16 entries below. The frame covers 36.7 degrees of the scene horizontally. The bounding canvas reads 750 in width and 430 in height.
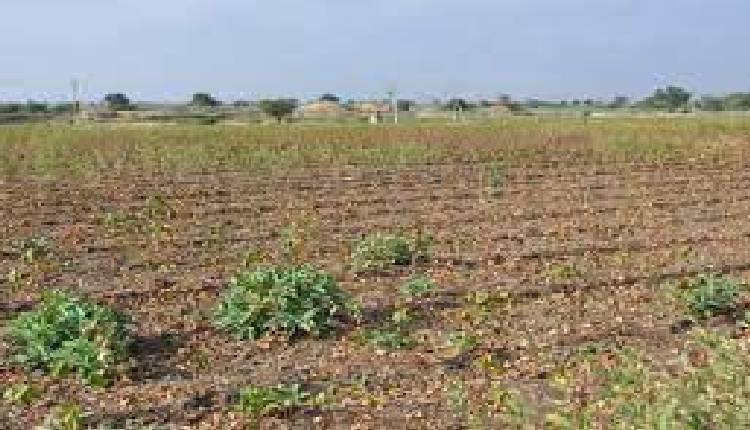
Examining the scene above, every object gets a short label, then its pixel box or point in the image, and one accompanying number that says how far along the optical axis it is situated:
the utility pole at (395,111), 46.81
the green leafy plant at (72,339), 6.21
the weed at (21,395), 5.84
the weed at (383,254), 9.78
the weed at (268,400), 5.61
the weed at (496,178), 16.59
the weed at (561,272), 9.25
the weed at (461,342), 6.83
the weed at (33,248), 10.05
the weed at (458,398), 5.61
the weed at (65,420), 5.32
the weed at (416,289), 8.43
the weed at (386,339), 6.92
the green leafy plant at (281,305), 7.10
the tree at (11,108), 48.08
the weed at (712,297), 7.57
